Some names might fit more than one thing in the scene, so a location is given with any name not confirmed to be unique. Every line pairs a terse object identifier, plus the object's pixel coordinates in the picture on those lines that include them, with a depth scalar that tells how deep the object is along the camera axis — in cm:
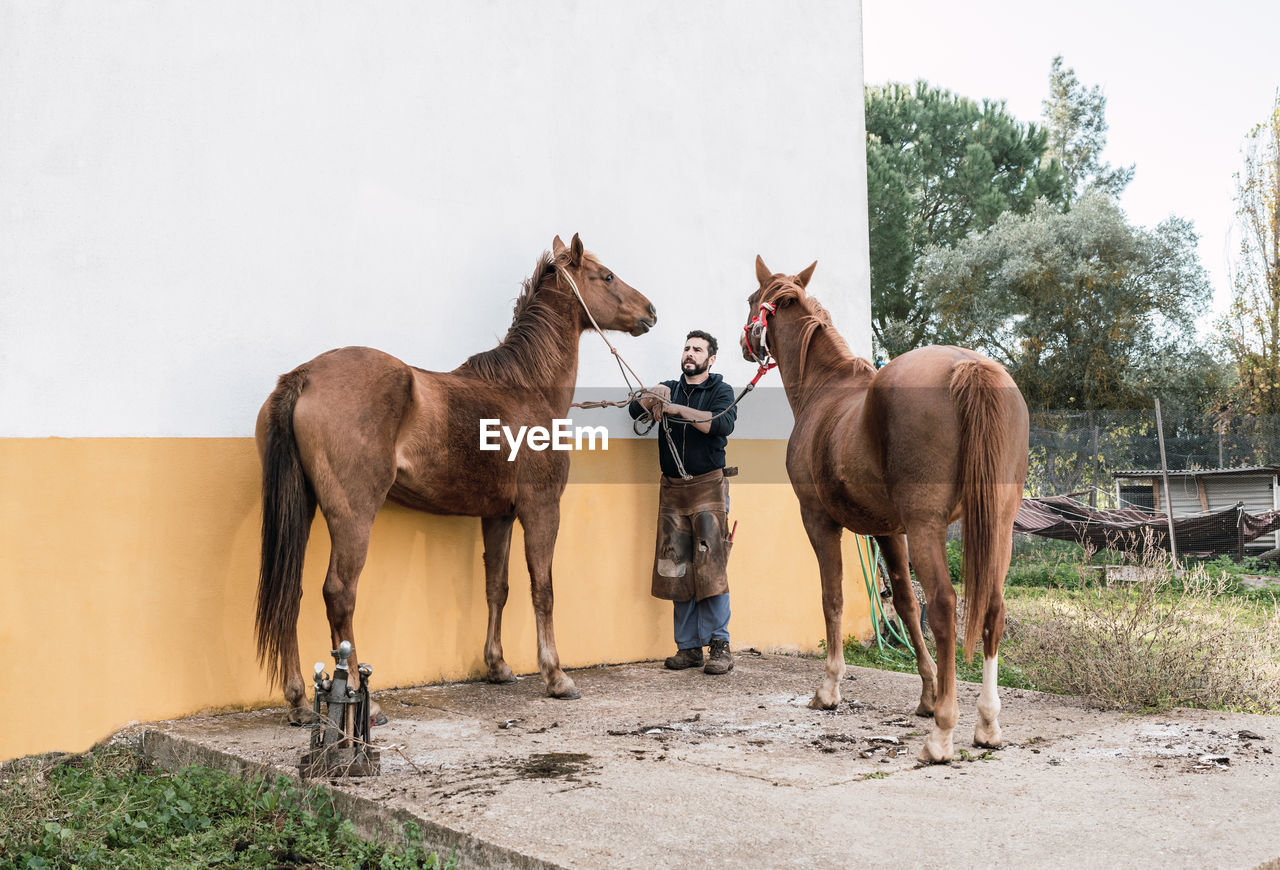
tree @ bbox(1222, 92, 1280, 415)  1972
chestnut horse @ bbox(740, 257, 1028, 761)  349
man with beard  590
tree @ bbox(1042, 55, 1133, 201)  2884
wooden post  1069
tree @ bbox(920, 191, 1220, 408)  2094
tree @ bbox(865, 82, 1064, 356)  2475
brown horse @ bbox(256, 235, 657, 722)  404
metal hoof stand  326
